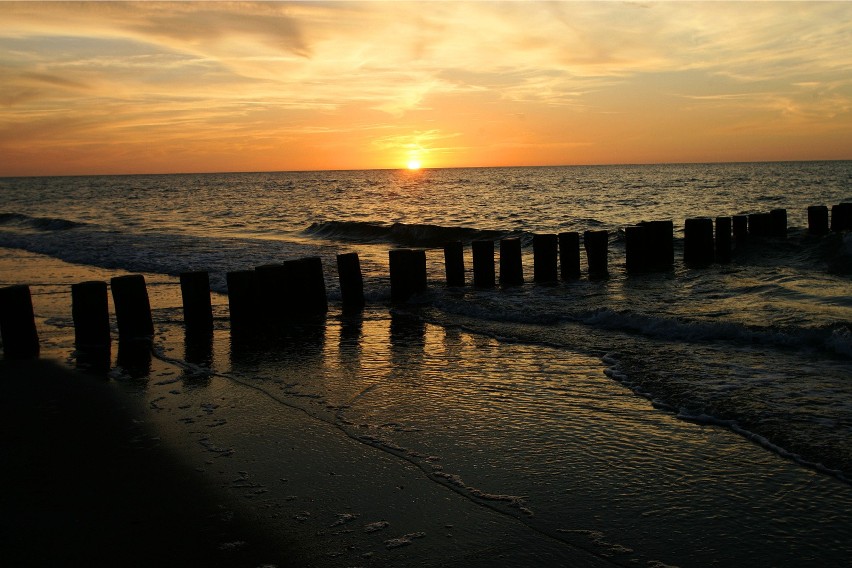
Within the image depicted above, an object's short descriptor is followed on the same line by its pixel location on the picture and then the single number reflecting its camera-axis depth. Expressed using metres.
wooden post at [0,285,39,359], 8.46
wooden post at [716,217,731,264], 15.30
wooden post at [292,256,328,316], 11.12
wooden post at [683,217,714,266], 14.84
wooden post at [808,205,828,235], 17.58
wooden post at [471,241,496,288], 12.77
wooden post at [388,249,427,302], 12.05
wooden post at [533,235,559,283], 13.42
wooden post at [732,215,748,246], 16.56
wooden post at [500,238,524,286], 13.18
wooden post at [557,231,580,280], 13.64
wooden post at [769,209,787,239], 17.20
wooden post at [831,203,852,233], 18.05
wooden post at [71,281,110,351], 9.04
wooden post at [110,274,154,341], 9.41
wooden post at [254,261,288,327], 10.64
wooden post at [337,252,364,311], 11.77
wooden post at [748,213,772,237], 17.20
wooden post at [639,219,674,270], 14.46
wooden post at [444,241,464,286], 12.98
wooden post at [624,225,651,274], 14.21
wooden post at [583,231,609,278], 14.18
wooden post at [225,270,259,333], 10.43
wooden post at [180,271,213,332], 10.08
